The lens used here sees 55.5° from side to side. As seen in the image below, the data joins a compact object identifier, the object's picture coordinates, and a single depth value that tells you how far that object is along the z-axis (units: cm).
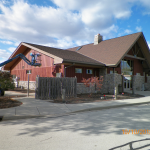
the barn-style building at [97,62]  1512
